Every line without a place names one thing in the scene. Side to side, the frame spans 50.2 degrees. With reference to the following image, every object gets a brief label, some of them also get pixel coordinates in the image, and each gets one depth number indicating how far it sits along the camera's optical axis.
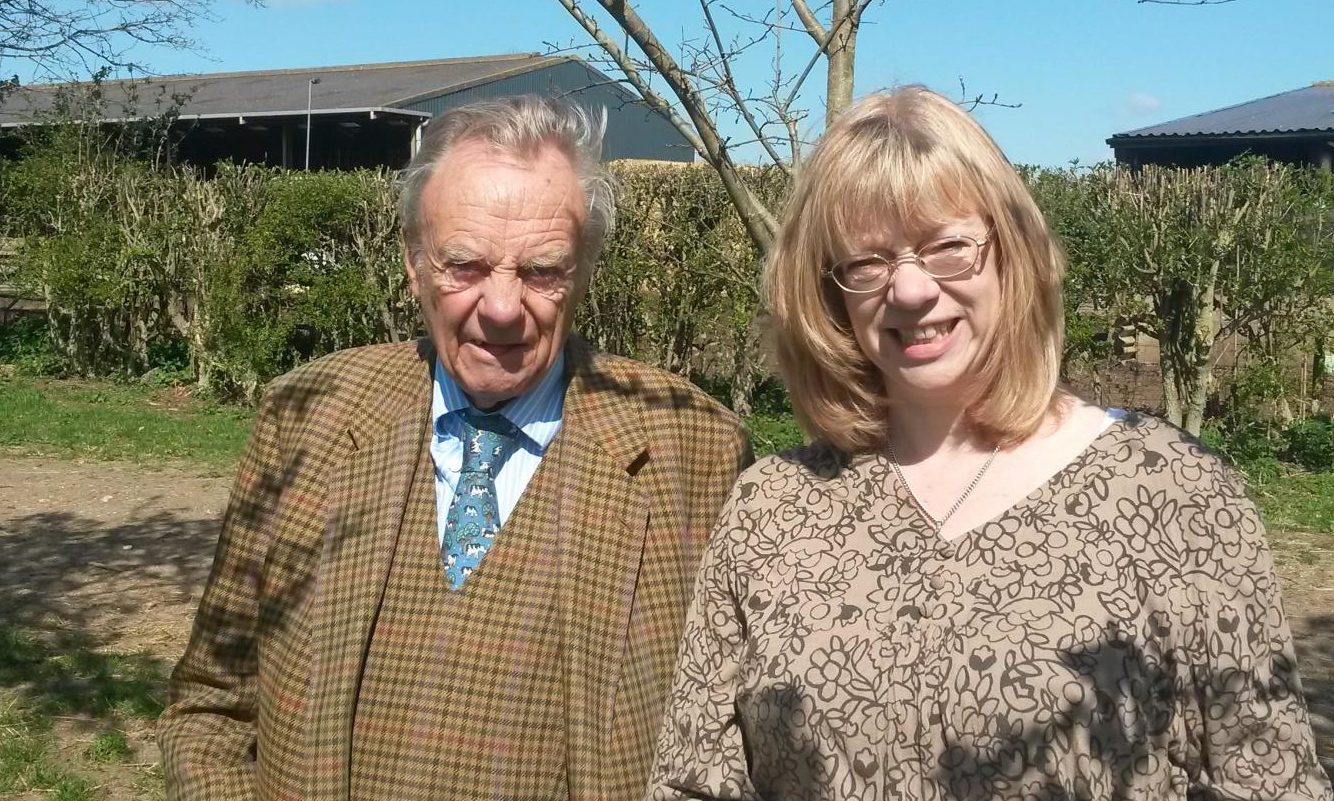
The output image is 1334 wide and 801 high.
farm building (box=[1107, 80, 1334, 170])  20.42
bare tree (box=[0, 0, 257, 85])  11.51
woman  1.82
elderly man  2.21
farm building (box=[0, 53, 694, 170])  25.50
